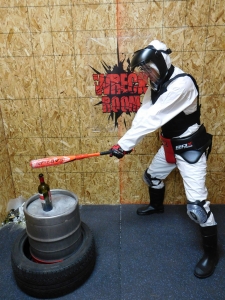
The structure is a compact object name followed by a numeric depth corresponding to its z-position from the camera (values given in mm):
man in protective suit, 1811
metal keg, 1734
